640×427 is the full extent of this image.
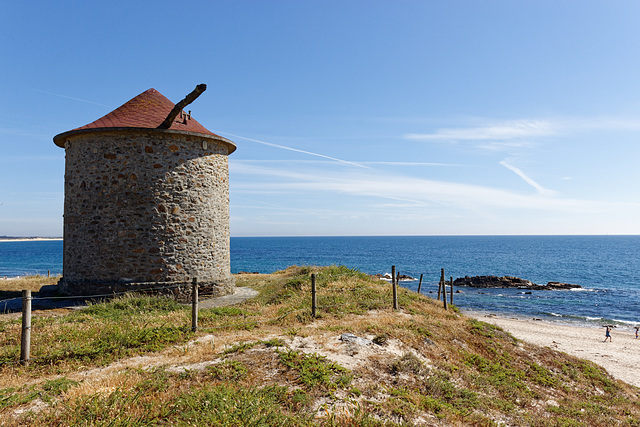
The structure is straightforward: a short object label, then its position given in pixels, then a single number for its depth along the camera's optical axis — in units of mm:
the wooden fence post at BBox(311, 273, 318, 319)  10993
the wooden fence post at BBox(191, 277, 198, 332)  9102
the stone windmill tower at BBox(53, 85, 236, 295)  13680
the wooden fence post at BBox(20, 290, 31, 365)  7117
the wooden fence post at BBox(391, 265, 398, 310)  12883
